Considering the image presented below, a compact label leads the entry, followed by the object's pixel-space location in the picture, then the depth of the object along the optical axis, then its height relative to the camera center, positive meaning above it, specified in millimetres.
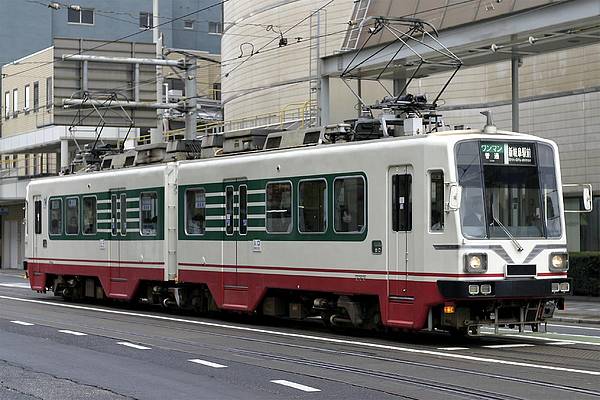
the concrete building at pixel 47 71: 51719 +9030
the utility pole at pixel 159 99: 37031 +5318
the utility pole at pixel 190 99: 31706 +4327
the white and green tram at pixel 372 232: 16328 +343
